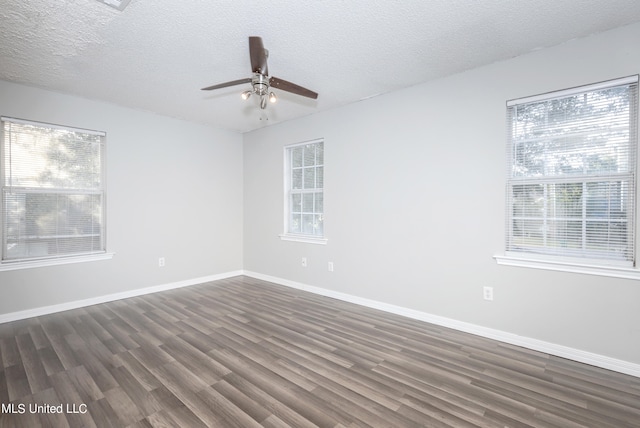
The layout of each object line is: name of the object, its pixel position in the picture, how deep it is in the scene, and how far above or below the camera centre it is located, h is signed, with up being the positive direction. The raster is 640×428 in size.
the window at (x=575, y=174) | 2.32 +0.29
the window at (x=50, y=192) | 3.34 +0.21
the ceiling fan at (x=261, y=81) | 2.05 +1.05
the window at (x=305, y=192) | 4.47 +0.28
